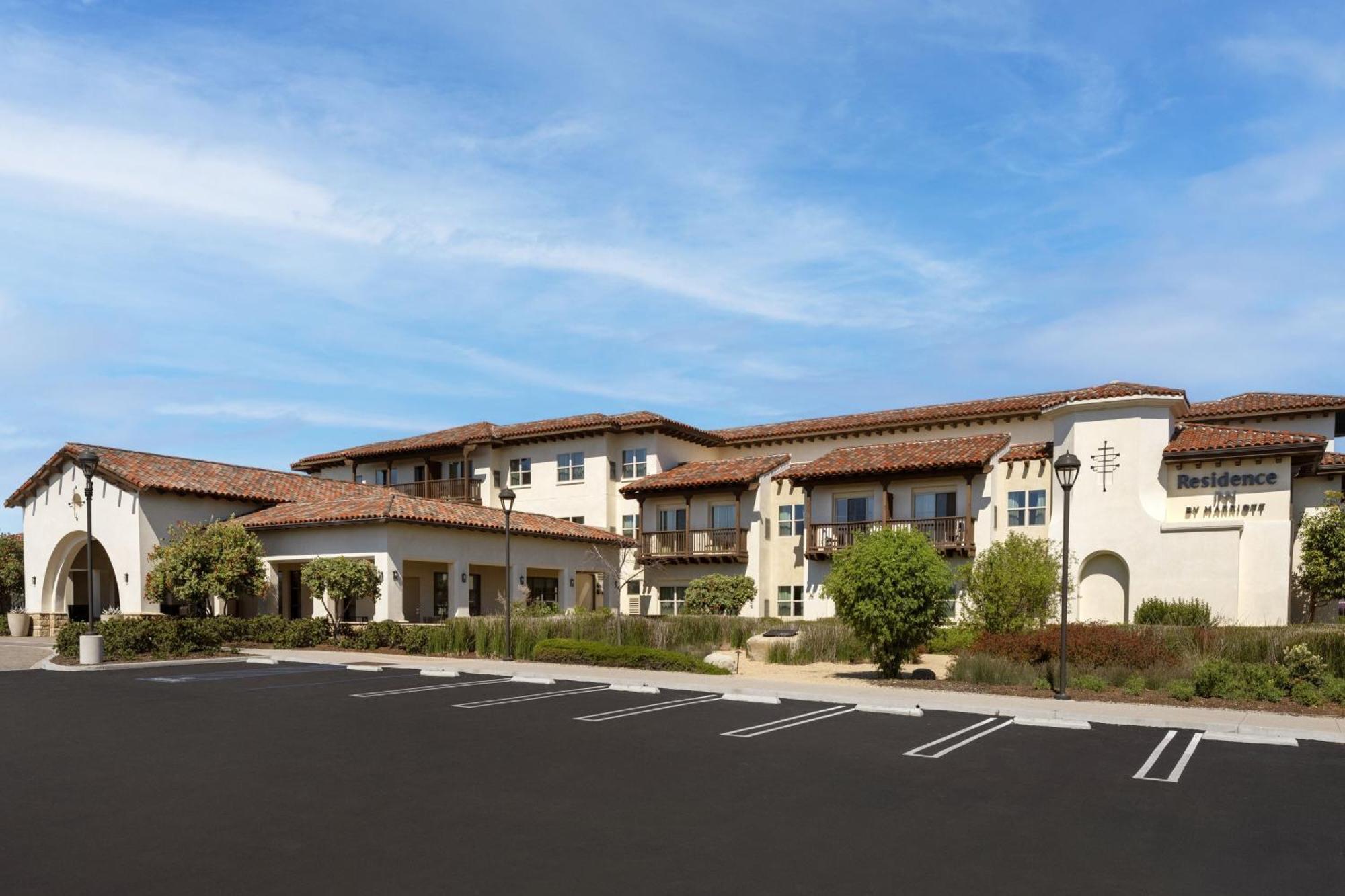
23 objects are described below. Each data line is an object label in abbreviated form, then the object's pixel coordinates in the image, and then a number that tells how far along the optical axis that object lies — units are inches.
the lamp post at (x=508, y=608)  1082.1
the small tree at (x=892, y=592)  884.0
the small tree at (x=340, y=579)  1275.8
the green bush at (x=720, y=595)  1593.3
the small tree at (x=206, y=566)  1316.4
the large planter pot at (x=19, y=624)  1605.6
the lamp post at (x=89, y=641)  1003.3
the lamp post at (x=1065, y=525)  744.3
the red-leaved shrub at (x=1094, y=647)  878.4
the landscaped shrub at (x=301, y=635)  1269.7
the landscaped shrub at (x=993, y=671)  853.8
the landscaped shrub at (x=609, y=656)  961.5
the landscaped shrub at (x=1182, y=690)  732.0
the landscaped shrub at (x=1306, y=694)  713.7
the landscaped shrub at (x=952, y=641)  1136.8
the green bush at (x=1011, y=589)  1114.1
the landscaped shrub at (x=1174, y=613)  1224.8
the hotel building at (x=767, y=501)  1322.6
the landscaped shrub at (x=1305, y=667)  749.3
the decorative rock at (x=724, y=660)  981.2
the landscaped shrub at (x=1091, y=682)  797.9
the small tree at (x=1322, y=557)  1219.9
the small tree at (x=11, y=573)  1750.7
